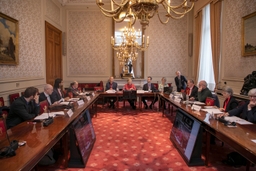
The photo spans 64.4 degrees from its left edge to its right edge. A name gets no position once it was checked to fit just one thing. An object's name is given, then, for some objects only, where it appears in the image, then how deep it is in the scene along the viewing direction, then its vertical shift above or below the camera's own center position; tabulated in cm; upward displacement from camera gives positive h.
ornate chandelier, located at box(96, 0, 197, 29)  284 +97
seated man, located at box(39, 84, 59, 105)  438 -44
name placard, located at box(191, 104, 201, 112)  376 -63
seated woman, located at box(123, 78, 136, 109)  764 -44
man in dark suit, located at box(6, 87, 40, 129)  314 -55
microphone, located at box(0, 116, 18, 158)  172 -66
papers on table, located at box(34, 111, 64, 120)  302 -65
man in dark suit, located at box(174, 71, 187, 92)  836 -32
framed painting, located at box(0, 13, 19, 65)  484 +86
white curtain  786 +83
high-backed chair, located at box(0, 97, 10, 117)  395 -71
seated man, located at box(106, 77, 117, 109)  808 -42
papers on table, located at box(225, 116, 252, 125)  281 -66
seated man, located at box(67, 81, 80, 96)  633 -46
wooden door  773 +89
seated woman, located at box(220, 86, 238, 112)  369 -48
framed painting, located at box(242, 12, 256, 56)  516 +104
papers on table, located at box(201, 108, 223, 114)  354 -65
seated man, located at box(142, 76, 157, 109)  768 -49
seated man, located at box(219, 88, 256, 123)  299 -56
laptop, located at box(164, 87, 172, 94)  674 -52
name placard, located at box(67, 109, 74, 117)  331 -63
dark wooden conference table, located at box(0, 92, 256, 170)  169 -69
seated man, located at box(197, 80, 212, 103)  489 -44
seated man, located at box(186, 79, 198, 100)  581 -45
